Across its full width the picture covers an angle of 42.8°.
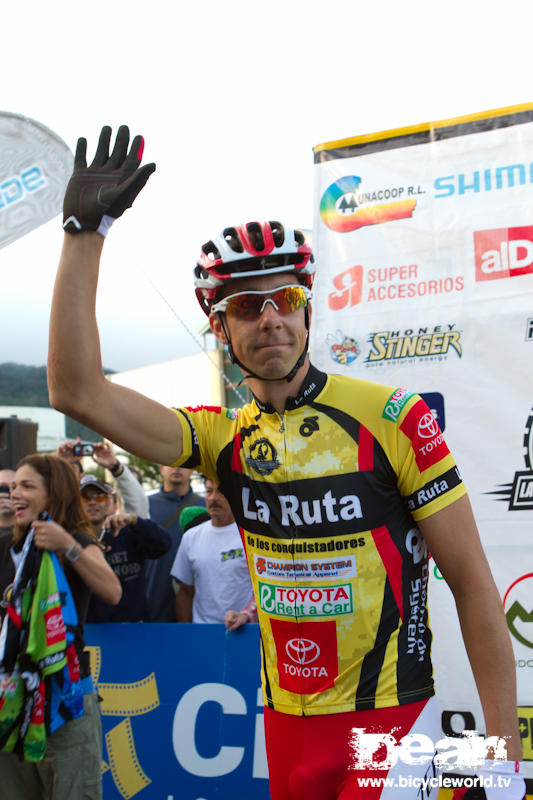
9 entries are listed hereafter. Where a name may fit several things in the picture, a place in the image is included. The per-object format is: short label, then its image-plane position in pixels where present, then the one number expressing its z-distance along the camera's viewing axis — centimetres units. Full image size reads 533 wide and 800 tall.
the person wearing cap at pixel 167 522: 508
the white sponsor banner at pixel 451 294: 350
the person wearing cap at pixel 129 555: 461
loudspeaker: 559
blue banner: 403
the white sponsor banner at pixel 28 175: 435
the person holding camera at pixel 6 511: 496
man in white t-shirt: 448
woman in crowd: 351
